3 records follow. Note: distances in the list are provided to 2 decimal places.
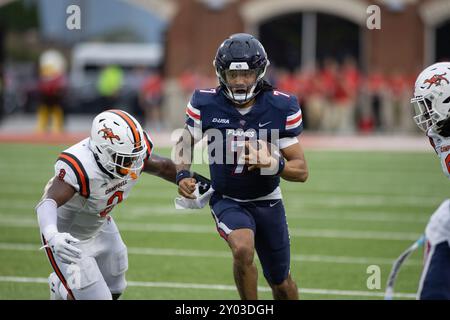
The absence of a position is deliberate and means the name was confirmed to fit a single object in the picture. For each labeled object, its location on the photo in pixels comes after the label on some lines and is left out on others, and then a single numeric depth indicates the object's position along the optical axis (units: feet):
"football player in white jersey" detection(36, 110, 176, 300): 33.17
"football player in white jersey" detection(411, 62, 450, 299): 31.35
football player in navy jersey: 35.50
